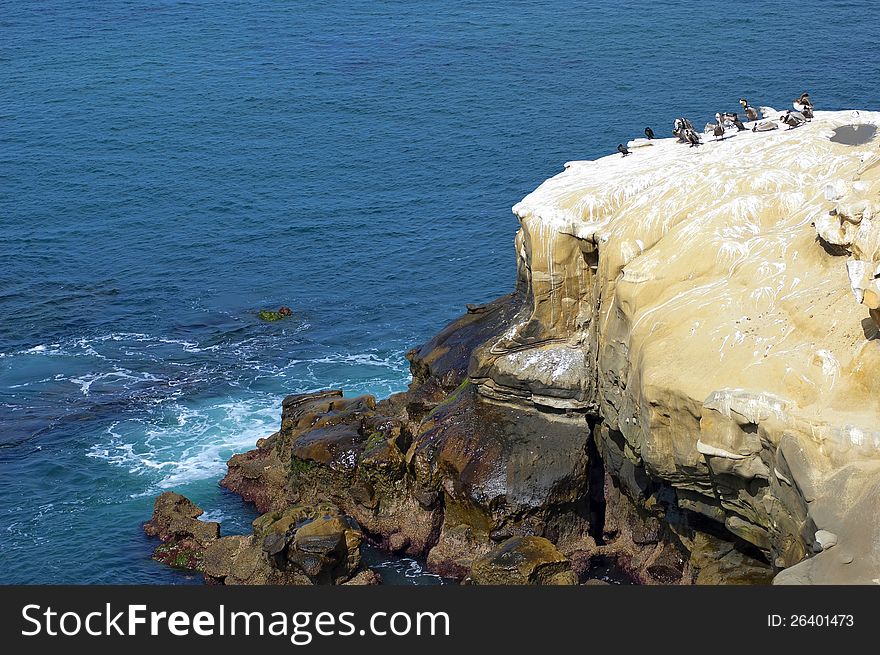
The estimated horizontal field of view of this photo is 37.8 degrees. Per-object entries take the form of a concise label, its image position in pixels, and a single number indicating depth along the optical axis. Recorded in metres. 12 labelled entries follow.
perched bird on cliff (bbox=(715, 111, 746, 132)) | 68.44
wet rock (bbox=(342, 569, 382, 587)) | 60.06
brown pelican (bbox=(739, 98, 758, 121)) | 68.25
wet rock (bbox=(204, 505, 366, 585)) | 59.50
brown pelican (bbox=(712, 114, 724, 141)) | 66.88
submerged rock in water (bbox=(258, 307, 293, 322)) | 93.38
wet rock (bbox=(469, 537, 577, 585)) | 55.50
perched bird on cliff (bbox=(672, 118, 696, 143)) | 67.75
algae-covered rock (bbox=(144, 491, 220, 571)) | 64.12
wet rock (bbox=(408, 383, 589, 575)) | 61.16
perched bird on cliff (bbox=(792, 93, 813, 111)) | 65.56
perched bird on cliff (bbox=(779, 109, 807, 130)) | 64.81
